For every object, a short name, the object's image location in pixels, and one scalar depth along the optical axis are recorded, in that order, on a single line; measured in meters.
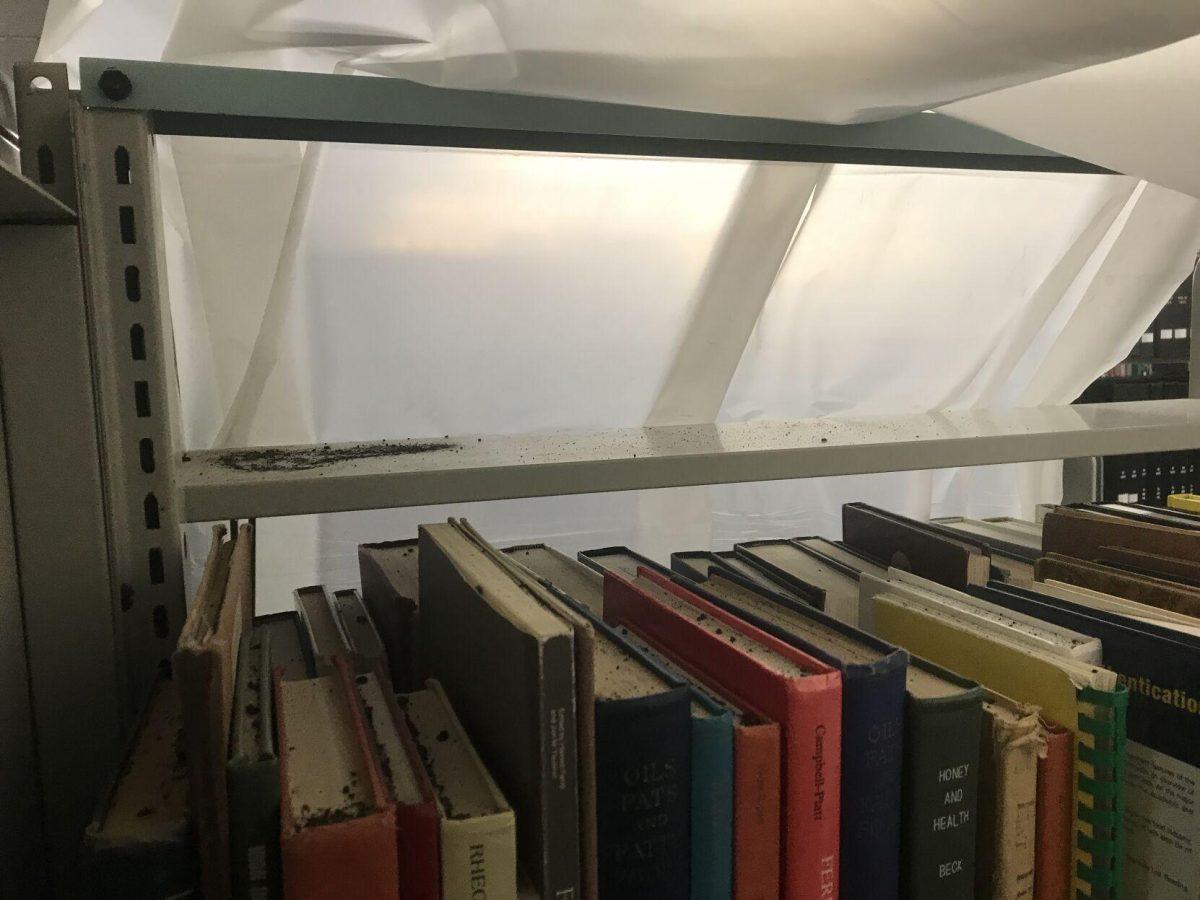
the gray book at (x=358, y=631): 0.65
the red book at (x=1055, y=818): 0.62
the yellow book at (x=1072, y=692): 0.61
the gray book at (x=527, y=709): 0.47
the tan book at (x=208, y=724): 0.43
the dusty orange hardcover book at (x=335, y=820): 0.44
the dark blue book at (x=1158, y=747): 0.64
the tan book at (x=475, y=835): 0.47
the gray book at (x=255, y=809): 0.45
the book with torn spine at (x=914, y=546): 0.81
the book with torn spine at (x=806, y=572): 0.80
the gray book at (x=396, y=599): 0.68
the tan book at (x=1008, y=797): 0.61
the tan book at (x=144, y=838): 0.44
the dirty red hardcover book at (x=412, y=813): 0.46
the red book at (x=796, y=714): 0.55
